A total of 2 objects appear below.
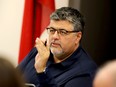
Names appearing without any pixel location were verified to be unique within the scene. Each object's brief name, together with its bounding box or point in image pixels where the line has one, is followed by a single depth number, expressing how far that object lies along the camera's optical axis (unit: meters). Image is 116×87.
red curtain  5.60
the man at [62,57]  4.09
